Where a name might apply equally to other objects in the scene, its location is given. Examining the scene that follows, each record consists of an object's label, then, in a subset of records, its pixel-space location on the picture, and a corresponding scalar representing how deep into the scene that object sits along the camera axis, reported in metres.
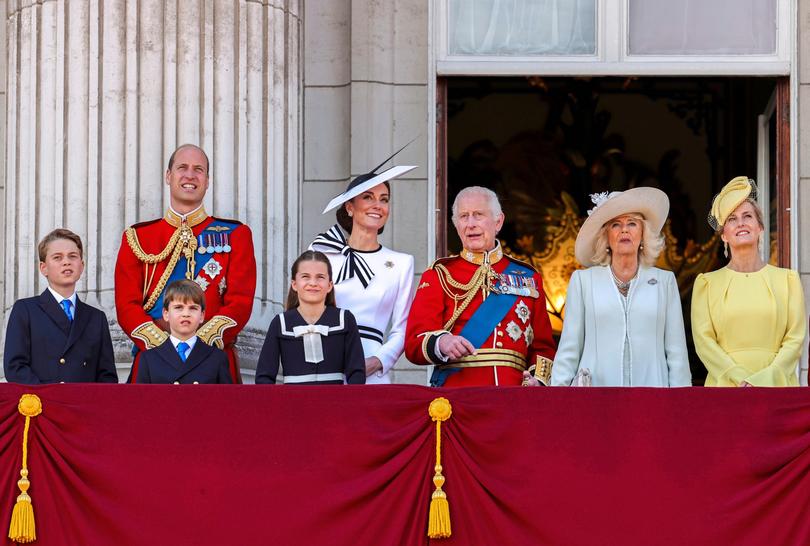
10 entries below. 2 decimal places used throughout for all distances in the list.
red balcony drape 17.28
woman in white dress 20.00
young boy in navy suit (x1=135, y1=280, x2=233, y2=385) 18.61
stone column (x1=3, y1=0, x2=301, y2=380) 21.87
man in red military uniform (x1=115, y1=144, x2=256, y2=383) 19.78
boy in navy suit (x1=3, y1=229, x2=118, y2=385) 19.05
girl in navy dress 18.62
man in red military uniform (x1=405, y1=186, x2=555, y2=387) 19.23
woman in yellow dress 18.86
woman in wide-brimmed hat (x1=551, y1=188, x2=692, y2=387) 18.91
